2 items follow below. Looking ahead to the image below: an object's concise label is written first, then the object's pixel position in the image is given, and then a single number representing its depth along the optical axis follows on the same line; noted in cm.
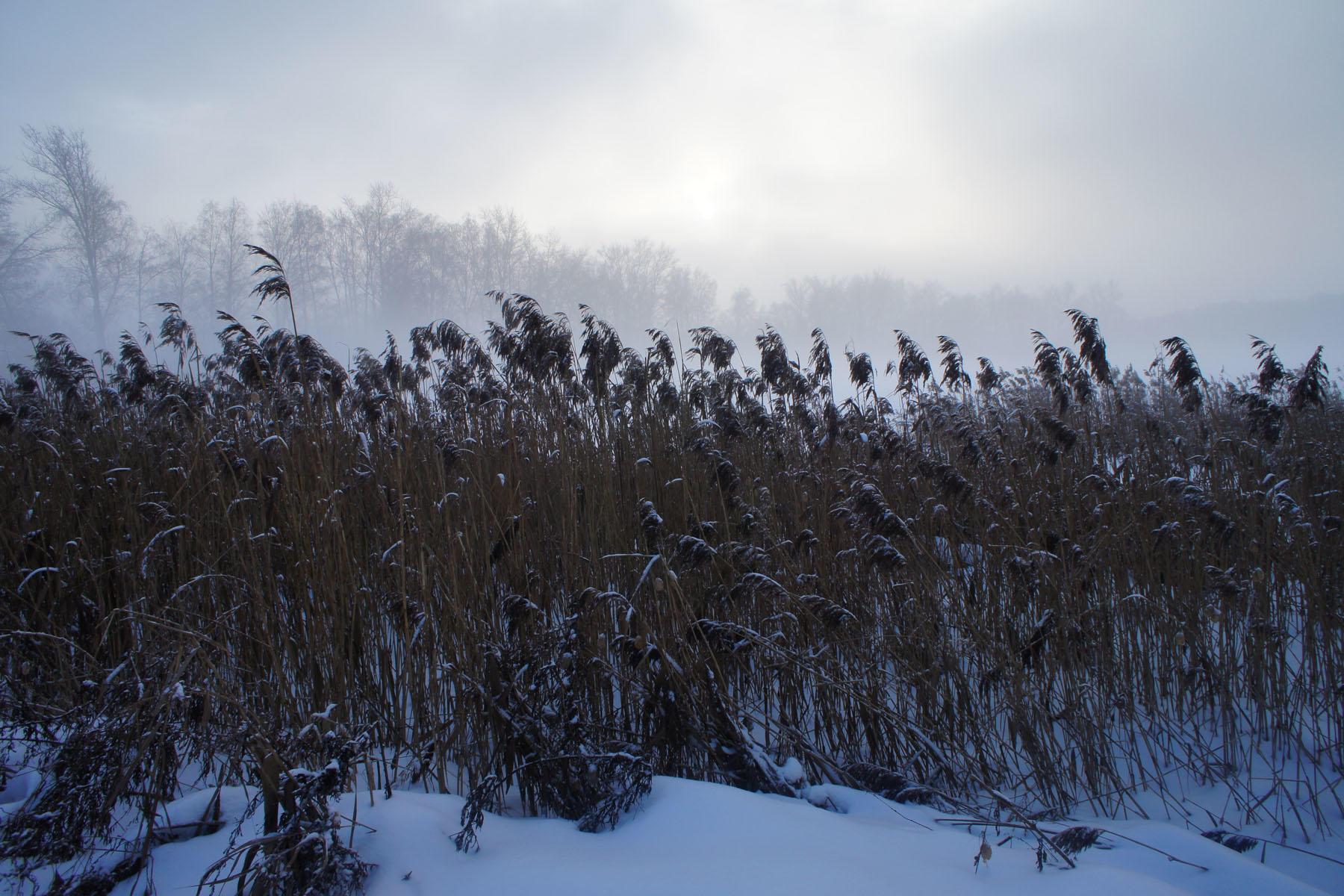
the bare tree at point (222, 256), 3844
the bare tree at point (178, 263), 3775
